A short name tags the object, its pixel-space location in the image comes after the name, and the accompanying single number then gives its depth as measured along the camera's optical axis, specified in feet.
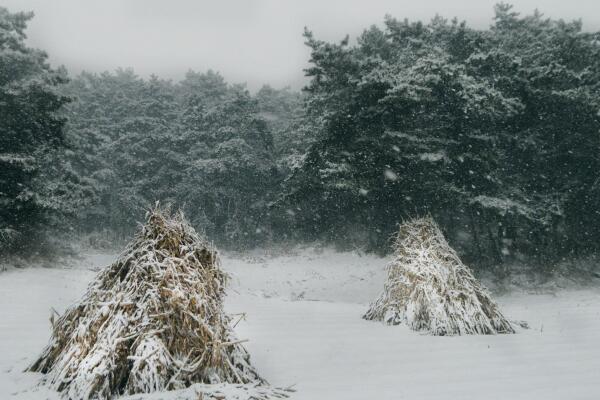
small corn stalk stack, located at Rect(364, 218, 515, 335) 16.34
